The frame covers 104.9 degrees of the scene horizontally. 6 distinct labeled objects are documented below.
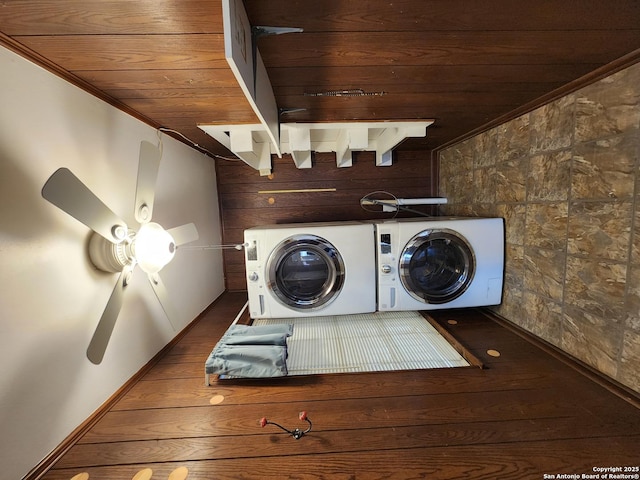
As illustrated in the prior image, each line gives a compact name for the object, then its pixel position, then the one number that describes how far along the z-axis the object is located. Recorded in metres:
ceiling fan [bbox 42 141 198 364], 0.85
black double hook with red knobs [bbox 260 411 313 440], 0.97
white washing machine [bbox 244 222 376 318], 1.68
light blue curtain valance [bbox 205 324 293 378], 1.22
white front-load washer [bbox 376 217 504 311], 1.67
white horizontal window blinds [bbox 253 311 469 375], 1.35
